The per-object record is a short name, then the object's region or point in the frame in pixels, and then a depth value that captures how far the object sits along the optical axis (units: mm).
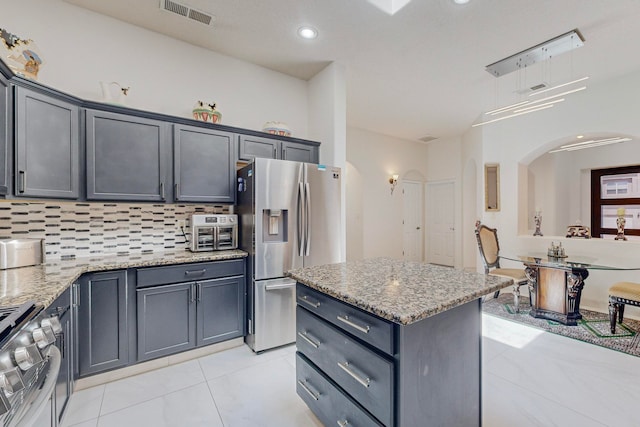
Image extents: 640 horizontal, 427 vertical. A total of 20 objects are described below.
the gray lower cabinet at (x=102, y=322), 2039
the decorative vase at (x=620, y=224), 3543
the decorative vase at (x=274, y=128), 3191
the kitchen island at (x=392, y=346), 1153
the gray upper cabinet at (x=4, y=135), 1705
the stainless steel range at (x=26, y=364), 849
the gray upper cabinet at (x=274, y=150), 2977
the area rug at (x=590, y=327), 2723
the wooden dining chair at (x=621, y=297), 2720
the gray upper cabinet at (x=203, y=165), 2635
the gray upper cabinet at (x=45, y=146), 1864
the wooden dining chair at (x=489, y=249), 3989
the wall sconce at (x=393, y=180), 6309
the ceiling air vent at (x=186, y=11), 2398
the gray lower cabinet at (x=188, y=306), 2279
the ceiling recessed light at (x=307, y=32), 2707
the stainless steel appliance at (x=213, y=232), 2699
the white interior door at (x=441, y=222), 6559
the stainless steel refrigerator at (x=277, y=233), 2600
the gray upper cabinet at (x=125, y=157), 2279
